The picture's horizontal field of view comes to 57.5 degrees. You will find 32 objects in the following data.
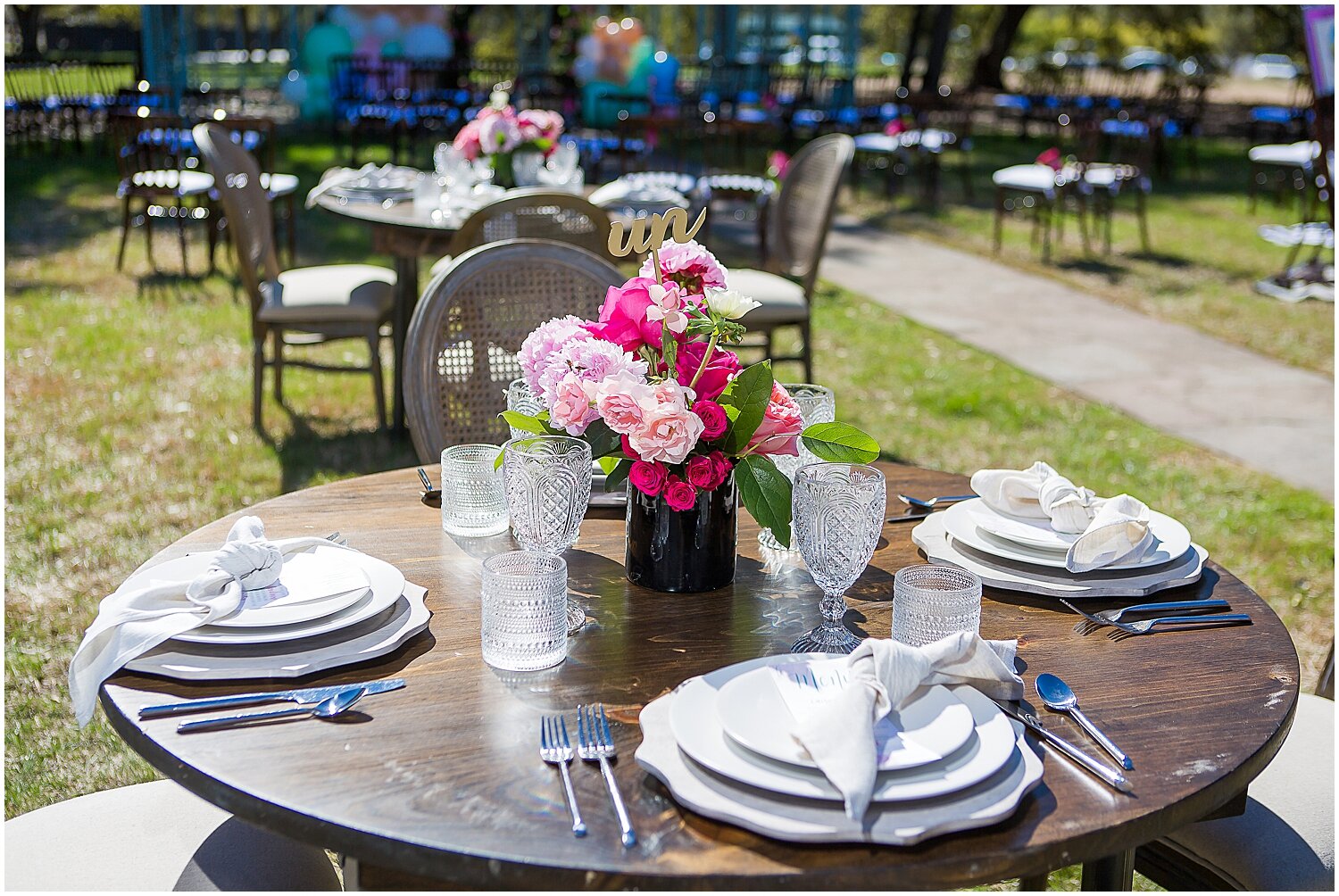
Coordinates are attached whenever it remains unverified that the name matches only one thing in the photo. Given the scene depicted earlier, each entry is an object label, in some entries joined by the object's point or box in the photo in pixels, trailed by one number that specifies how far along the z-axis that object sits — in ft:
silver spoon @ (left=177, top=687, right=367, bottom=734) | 3.97
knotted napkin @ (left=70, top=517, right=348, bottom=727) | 4.28
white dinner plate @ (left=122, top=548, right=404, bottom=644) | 4.40
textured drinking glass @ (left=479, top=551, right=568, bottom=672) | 4.35
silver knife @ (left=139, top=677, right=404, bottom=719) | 4.03
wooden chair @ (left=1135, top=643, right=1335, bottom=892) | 5.09
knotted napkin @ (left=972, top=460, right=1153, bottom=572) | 5.24
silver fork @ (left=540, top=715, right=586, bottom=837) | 3.71
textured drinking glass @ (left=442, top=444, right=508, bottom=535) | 5.57
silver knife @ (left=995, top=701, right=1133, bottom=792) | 3.75
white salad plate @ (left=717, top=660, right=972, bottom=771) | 3.64
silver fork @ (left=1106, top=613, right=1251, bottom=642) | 4.90
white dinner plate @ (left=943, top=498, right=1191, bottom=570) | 5.35
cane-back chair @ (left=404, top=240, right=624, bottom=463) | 7.52
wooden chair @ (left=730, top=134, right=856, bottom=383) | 14.89
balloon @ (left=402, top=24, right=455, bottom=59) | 46.21
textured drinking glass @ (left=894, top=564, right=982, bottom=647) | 4.47
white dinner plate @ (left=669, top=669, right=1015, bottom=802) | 3.53
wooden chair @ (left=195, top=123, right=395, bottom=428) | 13.99
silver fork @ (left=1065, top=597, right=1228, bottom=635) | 4.94
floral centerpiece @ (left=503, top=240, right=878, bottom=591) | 4.49
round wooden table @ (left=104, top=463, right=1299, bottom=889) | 3.36
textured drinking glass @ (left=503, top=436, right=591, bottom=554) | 4.90
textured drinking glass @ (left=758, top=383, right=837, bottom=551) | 5.75
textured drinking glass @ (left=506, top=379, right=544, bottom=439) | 5.63
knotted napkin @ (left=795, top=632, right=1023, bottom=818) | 3.51
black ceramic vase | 5.04
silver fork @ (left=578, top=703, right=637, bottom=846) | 3.64
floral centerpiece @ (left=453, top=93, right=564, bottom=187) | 15.29
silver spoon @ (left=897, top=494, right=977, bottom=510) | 6.20
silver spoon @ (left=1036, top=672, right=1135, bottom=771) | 4.04
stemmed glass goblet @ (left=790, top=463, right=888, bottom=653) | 4.65
